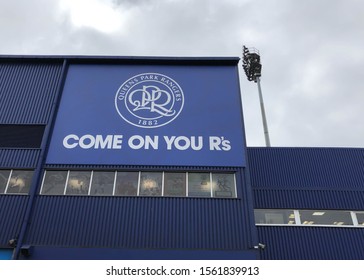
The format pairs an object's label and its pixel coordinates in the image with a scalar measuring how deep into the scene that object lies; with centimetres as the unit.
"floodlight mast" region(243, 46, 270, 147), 5074
